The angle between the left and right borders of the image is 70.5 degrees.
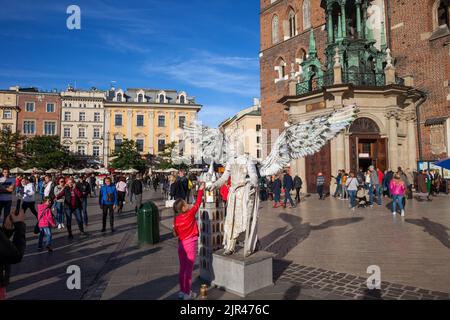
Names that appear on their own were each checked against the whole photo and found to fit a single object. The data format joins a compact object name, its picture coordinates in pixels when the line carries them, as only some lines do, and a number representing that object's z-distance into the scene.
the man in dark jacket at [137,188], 14.07
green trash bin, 8.63
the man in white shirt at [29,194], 11.45
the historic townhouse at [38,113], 60.38
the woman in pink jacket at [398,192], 12.00
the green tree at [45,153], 49.94
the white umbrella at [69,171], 37.19
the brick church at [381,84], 20.89
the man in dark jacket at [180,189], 14.28
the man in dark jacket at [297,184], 18.83
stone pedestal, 4.80
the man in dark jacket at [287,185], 16.40
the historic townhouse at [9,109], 59.22
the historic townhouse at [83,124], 62.22
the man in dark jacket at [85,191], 11.60
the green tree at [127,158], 48.94
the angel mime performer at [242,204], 5.15
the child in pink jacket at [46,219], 8.09
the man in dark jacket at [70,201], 9.69
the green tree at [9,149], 49.53
